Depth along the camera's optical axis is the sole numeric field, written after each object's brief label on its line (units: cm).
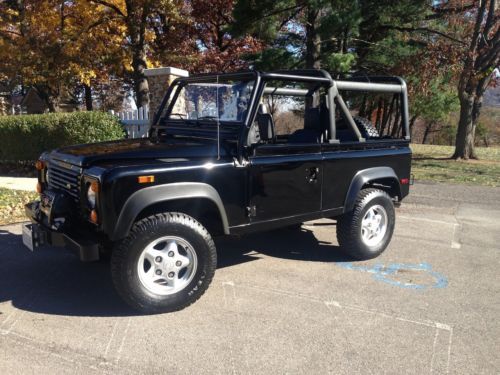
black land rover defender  345
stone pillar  949
